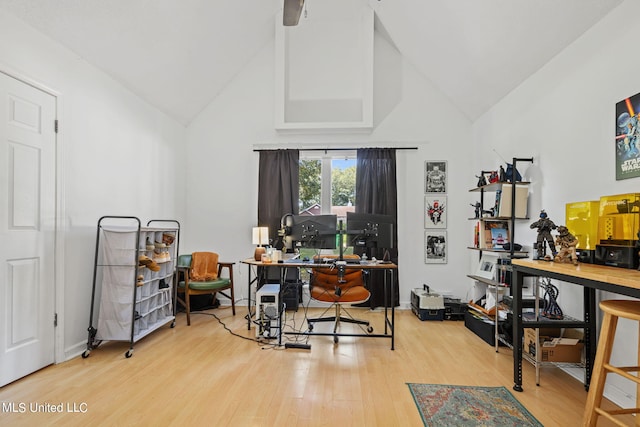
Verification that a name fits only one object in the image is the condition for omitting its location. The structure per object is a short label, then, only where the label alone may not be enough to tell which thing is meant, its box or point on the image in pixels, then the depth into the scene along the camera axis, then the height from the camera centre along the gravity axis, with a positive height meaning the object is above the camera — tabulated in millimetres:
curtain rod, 4500 +957
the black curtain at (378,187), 4402 +395
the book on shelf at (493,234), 3426 -201
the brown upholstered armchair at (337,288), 3059 -766
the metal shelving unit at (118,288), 2857 -698
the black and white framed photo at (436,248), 4465 -466
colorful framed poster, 2010 +523
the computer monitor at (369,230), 3059 -150
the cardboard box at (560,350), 2355 -1010
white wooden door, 2252 -119
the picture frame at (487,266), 3358 -562
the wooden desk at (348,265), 2996 -497
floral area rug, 1892 -1248
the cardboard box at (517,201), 3107 +147
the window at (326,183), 4707 +474
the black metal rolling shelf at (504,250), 2977 -351
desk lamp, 3689 -263
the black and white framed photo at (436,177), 4488 +547
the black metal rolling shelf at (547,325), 2223 -793
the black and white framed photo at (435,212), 4469 +46
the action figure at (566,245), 2111 -195
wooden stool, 1516 -728
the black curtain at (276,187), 4531 +392
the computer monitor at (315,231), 3102 -166
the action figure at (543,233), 2314 -130
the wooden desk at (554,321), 1919 -639
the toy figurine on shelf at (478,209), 3737 +79
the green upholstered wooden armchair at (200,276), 3717 -797
